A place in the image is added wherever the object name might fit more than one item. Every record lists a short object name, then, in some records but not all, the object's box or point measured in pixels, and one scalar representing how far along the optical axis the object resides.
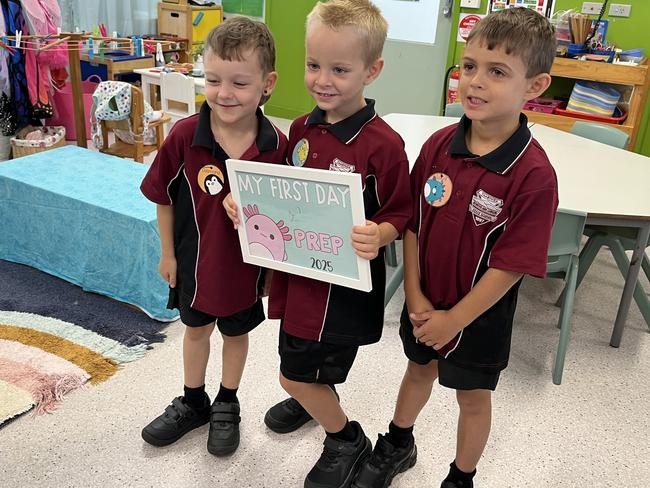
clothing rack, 3.58
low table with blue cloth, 2.37
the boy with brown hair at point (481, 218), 1.20
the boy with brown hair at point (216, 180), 1.40
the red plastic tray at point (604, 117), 3.97
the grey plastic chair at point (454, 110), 3.40
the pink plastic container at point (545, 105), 4.13
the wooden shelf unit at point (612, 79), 3.85
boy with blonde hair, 1.25
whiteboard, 4.98
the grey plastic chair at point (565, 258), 2.10
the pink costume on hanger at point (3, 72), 3.52
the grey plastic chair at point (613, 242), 2.50
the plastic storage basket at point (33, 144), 3.78
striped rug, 1.99
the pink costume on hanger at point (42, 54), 3.66
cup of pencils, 4.00
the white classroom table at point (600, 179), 2.17
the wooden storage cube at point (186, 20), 5.12
